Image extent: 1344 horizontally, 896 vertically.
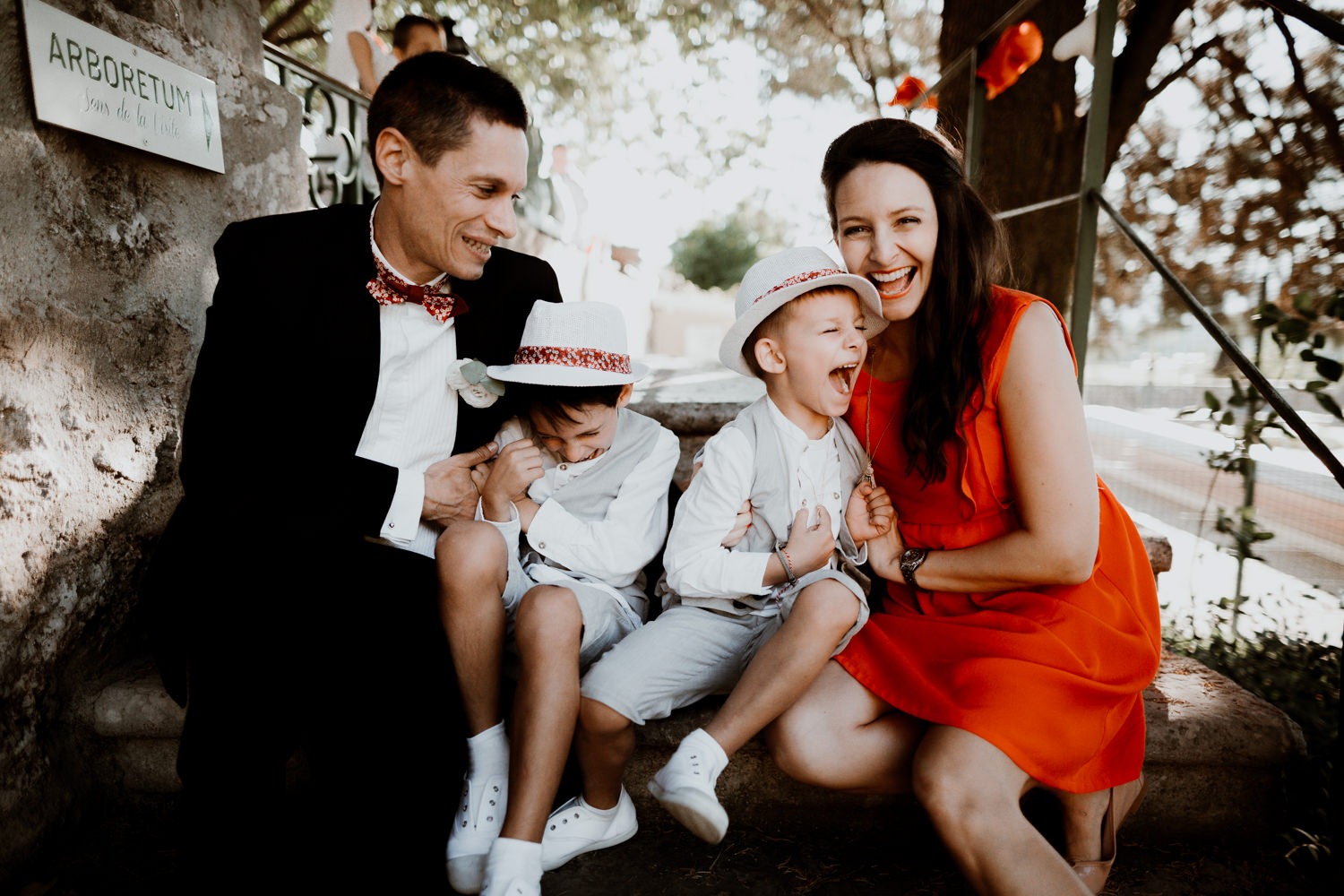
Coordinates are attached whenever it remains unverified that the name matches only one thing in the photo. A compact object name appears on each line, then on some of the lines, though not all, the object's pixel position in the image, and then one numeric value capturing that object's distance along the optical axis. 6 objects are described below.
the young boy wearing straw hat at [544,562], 1.60
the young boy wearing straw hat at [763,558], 1.64
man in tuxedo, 1.65
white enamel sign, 1.68
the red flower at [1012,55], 3.66
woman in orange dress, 1.51
